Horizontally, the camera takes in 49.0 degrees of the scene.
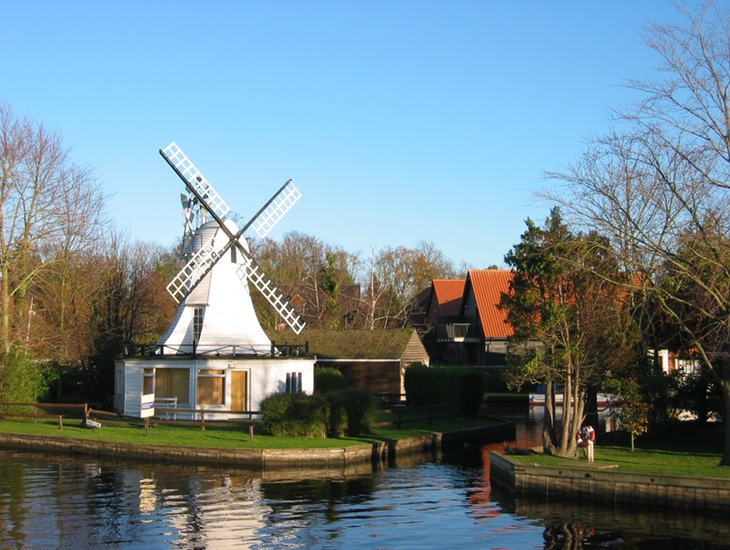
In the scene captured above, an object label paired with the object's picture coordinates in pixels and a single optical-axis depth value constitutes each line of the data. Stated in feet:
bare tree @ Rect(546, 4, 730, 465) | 60.29
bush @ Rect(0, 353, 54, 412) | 108.88
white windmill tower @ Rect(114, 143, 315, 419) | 102.63
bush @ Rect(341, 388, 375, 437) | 89.40
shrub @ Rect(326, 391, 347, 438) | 88.33
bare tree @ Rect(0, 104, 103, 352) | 112.16
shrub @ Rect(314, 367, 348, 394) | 121.90
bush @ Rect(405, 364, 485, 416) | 115.96
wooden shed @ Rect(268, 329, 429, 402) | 141.59
